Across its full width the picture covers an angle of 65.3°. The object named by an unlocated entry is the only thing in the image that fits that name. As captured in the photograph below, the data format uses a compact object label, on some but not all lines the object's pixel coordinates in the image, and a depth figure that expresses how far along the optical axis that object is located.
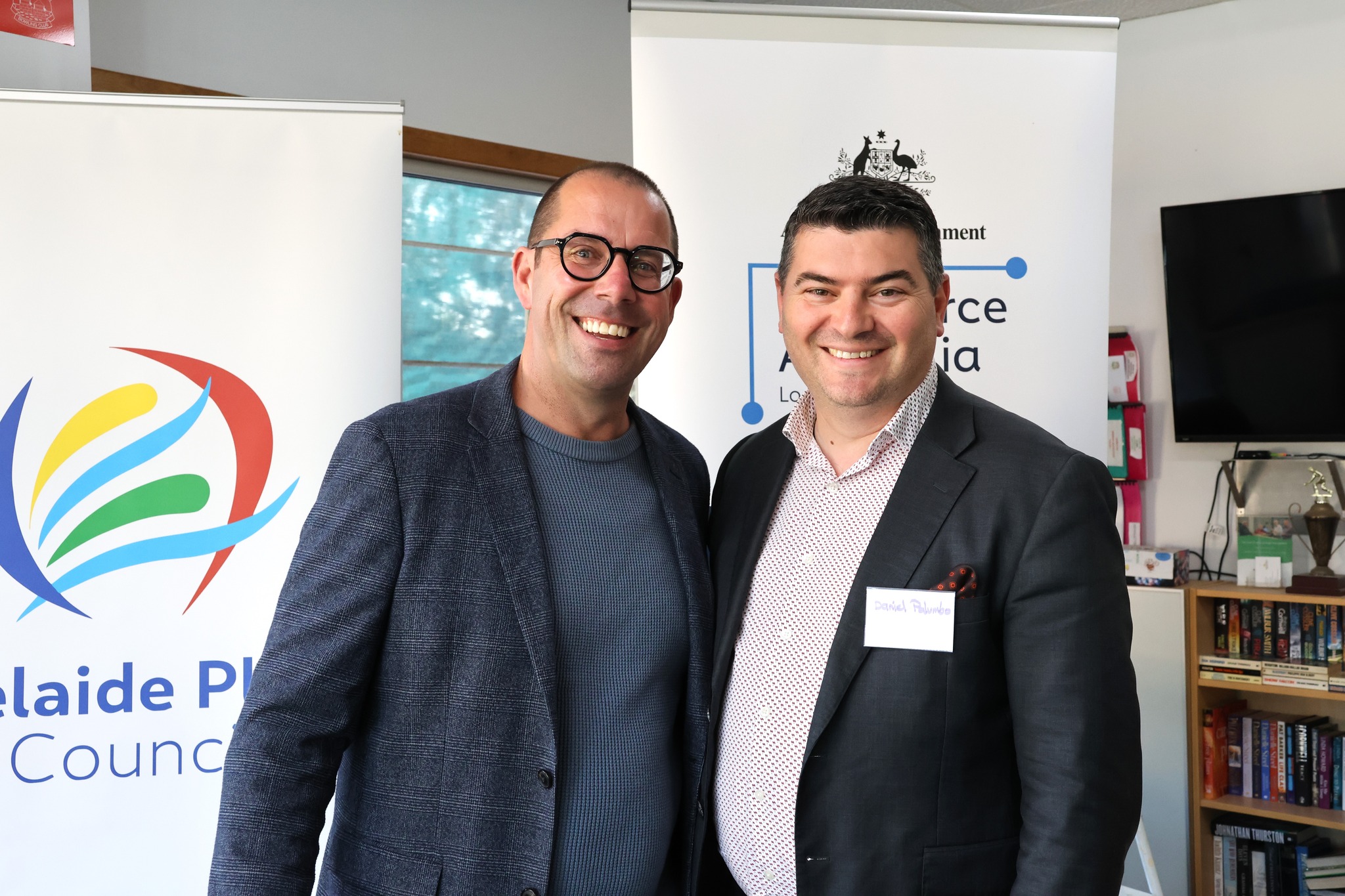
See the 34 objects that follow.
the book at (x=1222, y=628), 4.25
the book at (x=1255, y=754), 4.21
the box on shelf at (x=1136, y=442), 4.64
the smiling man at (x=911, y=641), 1.39
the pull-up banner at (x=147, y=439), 2.38
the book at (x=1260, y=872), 4.12
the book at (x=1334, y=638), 3.99
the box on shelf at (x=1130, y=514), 4.69
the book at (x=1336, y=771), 4.06
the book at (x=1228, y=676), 4.11
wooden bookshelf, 4.06
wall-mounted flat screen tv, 4.16
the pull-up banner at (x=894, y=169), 2.56
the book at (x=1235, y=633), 4.21
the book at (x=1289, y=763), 4.14
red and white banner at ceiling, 2.69
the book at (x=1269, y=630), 4.13
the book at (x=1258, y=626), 4.15
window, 4.26
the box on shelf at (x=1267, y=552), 4.18
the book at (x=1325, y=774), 4.07
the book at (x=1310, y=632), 4.04
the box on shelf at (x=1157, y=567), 4.35
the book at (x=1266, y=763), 4.18
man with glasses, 1.41
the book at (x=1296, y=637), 4.06
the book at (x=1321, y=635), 4.02
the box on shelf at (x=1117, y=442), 4.67
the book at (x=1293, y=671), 3.98
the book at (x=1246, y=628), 4.20
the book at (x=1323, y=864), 4.01
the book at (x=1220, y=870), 4.20
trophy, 3.96
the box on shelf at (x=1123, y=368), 4.67
